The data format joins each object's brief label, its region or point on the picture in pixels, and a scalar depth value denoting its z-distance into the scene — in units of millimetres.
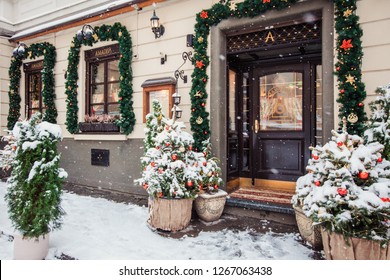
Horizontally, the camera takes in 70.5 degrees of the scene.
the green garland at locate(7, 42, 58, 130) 8008
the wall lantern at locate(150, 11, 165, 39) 5793
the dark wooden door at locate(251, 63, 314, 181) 6180
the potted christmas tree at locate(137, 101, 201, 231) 4324
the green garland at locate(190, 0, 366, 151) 4102
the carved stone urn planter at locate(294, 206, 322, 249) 3742
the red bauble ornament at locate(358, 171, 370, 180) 2977
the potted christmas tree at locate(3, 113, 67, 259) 3277
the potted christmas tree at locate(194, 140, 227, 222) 4711
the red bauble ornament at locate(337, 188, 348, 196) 2918
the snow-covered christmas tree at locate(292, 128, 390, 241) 2824
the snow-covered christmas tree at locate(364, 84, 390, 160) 3318
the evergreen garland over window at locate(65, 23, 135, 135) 6523
